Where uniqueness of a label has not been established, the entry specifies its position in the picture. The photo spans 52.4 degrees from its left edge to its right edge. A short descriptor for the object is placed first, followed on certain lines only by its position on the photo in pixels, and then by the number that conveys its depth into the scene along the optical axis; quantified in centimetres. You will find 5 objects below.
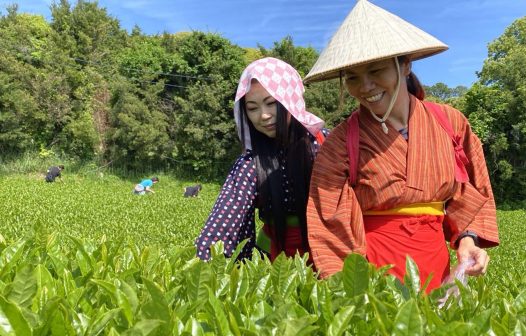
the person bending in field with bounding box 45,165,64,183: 2088
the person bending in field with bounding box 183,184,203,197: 1806
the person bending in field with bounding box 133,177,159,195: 1839
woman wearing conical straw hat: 198
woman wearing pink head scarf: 238
